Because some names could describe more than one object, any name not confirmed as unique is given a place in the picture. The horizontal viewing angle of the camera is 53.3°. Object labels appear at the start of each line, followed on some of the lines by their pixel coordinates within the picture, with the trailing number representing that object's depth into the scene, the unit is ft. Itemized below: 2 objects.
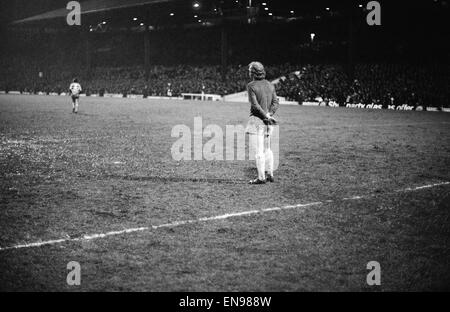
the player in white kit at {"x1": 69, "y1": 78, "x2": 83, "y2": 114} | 73.46
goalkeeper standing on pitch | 24.00
